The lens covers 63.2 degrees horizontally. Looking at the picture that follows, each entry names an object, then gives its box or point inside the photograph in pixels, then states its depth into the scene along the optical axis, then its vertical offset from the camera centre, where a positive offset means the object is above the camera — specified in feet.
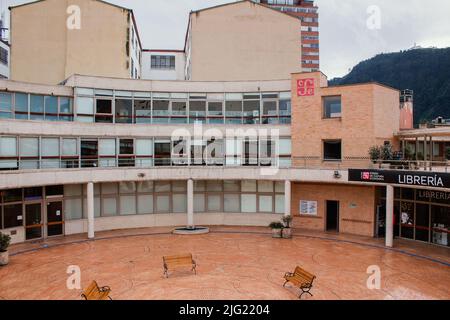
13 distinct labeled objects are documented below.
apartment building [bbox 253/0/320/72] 246.06 +87.80
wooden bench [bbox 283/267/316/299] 40.50 -14.29
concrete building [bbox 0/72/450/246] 65.87 -0.53
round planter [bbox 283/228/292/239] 69.83 -14.92
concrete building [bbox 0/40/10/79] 121.48 +32.29
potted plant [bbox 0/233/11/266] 53.01 -14.02
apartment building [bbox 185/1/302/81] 93.35 +28.58
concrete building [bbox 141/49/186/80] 135.95 +34.21
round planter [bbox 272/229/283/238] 70.49 -15.07
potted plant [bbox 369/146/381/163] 67.05 +0.23
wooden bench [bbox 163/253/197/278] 47.74 -14.07
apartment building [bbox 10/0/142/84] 85.40 +27.85
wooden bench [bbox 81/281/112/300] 36.70 -14.38
